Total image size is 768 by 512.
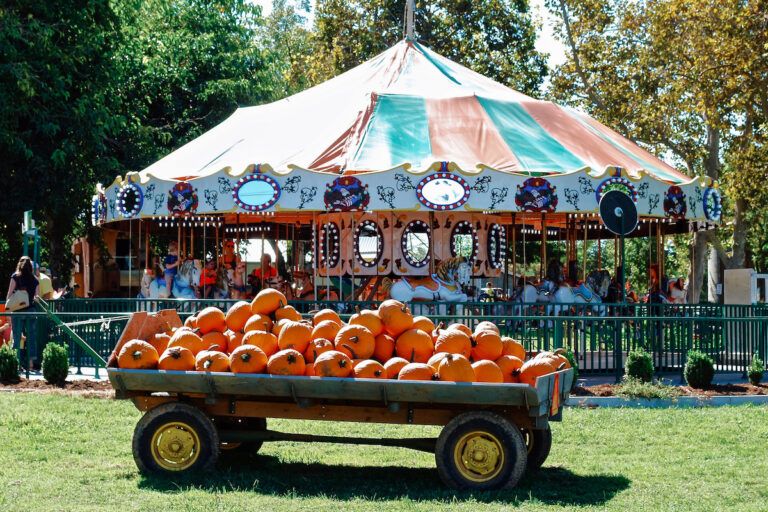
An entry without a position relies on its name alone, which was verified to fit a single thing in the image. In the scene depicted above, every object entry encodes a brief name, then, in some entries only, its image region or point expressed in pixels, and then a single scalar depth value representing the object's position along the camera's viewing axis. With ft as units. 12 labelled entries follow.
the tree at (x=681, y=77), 94.27
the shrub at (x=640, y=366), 45.39
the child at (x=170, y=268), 72.54
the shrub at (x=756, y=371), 47.28
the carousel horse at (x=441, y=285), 62.69
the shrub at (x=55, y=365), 47.70
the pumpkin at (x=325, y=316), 29.73
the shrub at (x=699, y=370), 45.75
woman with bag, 53.36
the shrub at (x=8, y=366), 48.60
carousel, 63.62
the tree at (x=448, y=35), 137.08
